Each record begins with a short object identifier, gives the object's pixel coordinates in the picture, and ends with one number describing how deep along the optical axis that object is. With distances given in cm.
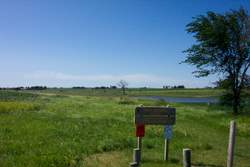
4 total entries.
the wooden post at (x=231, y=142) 481
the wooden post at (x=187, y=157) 445
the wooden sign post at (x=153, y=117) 615
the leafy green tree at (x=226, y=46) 1997
